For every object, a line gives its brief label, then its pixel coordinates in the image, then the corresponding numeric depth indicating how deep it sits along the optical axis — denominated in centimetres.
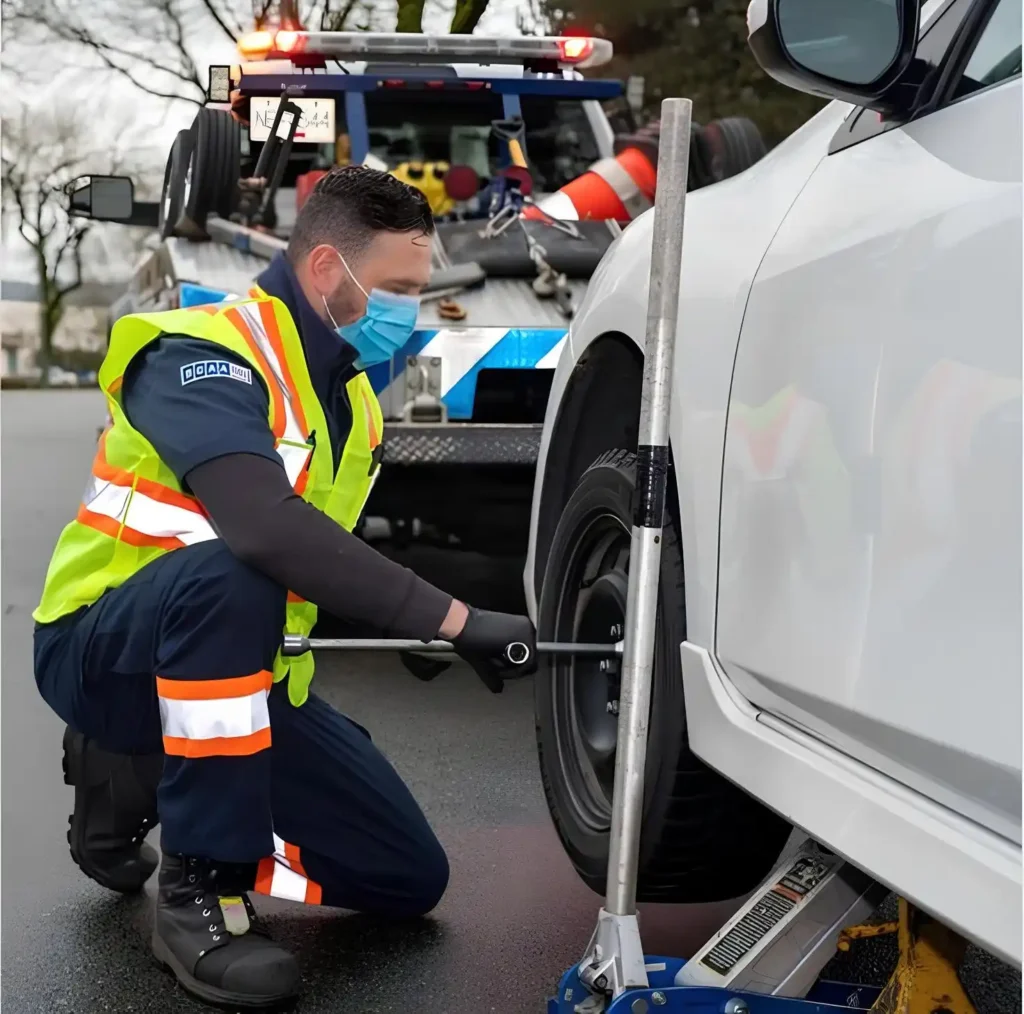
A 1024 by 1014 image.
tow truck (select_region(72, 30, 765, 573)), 464
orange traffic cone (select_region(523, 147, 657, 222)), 541
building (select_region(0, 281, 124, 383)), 3544
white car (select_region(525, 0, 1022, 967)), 129
